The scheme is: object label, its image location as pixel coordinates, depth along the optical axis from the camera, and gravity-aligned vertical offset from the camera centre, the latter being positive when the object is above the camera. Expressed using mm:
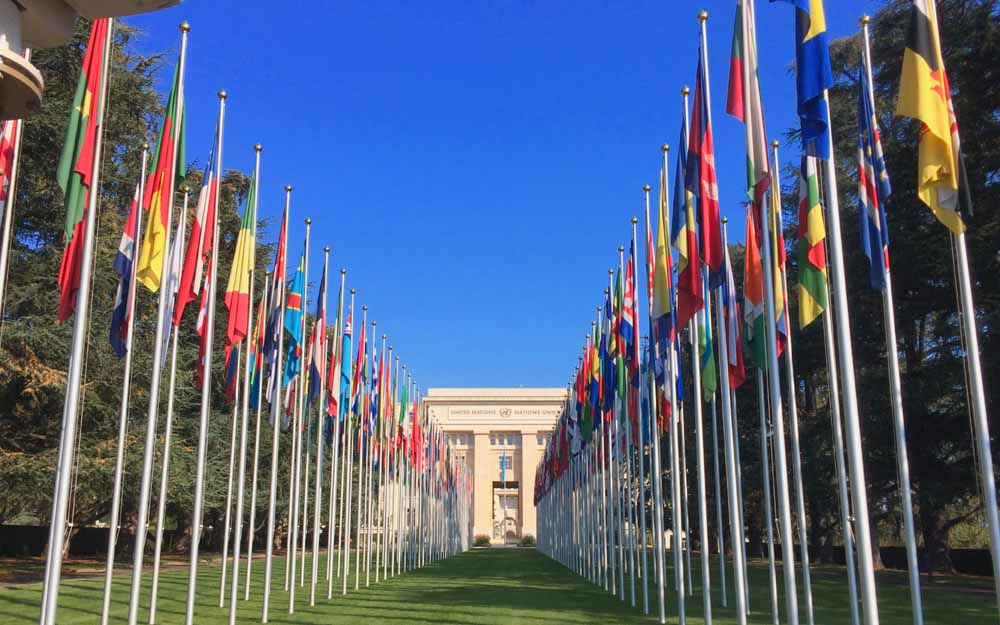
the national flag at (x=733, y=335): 16344 +3293
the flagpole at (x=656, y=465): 18969 +1175
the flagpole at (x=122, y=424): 12974 +1400
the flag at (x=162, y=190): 13281 +4712
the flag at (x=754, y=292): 14578 +3569
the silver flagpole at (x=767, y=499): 15421 +395
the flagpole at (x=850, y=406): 9203 +1175
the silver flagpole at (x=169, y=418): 14648 +1657
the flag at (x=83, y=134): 10719 +4417
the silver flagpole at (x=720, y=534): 22094 -337
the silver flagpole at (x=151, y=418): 12375 +1388
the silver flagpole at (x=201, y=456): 14798 +1050
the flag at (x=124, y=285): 13445 +3471
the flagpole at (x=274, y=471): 18953 +1055
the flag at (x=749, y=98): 11672 +5371
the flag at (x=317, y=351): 22234 +4106
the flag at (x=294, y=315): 20172 +4442
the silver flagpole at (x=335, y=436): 24316 +2261
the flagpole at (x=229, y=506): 19938 +326
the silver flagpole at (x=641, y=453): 20250 +1529
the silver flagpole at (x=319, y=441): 22453 +1962
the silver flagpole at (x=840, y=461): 11680 +730
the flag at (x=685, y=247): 14242 +4181
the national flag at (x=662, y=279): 16156 +4160
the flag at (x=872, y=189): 12922 +4660
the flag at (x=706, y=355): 17641 +3140
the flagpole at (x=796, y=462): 13875 +863
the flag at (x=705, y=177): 13398 +4913
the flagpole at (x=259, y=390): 21209 +2974
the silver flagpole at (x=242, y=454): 17266 +1296
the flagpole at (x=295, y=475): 20703 +1098
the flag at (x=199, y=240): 15016 +4551
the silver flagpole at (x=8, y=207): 10523 +3747
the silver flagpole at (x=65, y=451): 9469 +719
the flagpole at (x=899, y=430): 12391 +1260
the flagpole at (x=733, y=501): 13078 +270
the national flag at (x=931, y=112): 10398 +4508
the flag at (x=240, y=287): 16656 +4155
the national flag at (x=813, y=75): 10609 +5020
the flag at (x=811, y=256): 12609 +3541
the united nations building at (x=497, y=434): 106438 +9958
